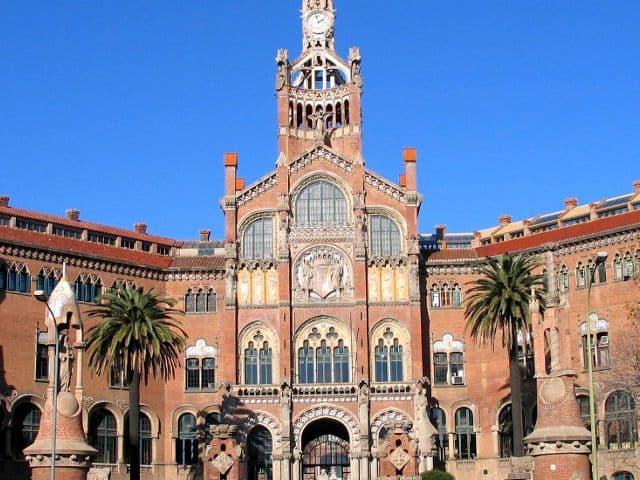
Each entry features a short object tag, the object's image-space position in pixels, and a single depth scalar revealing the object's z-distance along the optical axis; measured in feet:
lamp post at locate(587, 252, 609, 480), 137.70
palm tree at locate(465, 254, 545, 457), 236.43
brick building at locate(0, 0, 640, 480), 256.93
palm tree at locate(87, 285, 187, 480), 230.07
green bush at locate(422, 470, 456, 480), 225.56
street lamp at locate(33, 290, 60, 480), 139.03
